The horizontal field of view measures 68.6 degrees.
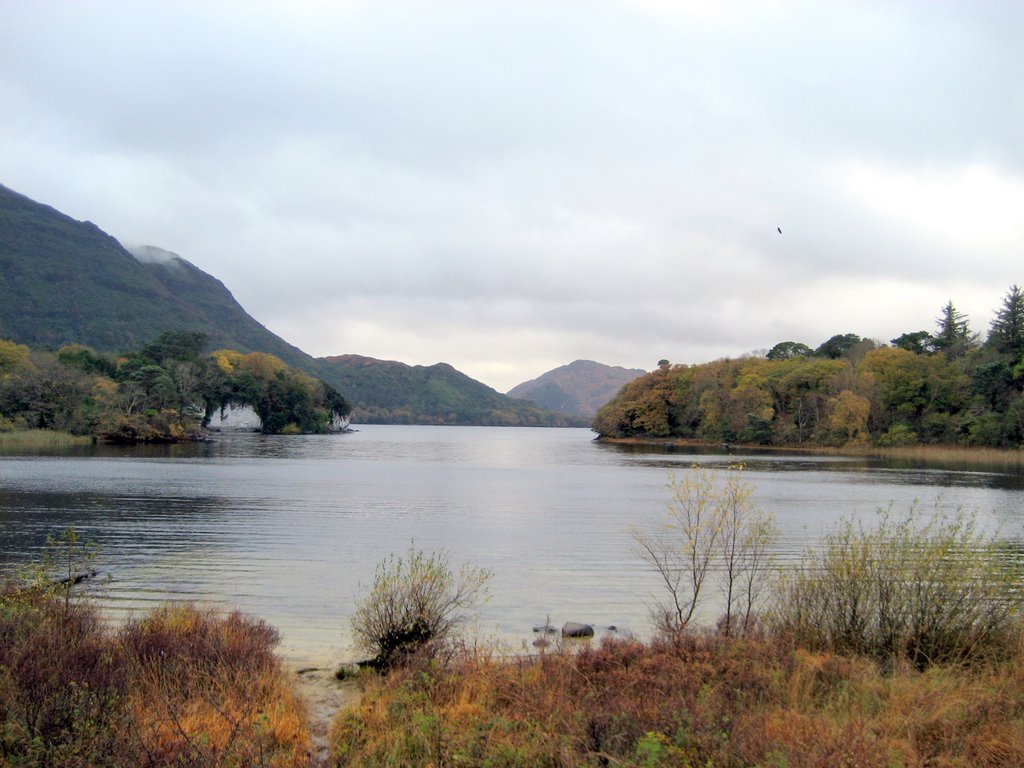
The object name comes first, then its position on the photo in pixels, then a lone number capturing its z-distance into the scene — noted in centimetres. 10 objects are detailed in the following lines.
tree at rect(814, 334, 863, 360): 14175
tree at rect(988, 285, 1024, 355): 9662
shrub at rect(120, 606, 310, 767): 666
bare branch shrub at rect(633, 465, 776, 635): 1180
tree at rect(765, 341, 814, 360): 15562
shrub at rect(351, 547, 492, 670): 1119
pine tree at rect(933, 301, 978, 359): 11581
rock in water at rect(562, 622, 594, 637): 1400
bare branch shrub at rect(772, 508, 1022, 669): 1055
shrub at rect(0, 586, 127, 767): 618
